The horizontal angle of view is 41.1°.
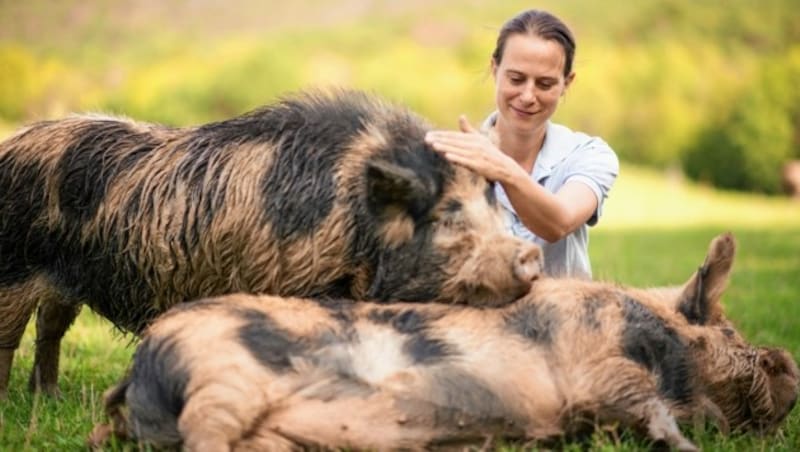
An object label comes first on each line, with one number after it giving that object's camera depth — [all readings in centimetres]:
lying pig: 330
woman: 475
